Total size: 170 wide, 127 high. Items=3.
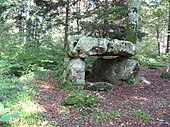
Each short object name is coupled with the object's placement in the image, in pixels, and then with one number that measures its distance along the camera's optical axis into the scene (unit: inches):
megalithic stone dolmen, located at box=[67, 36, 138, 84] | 306.7
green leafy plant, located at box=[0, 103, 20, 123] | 132.6
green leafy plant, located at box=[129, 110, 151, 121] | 203.7
